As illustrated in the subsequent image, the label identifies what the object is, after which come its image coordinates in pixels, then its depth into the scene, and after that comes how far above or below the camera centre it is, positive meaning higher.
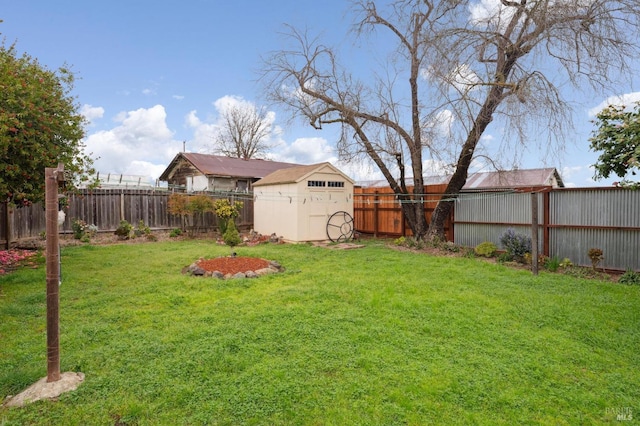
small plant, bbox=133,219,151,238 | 12.18 -0.71
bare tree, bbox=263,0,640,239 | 8.00 +3.50
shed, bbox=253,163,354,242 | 11.30 +0.21
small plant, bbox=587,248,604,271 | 6.87 -0.99
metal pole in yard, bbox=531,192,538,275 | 6.67 -0.51
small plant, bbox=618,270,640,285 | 6.07 -1.28
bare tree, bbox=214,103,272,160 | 25.89 +5.66
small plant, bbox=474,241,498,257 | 8.52 -1.05
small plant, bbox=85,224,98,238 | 11.62 -0.65
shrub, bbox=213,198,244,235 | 12.58 -0.11
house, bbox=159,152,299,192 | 16.22 +1.79
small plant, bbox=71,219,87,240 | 11.18 -0.59
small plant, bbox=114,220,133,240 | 11.60 -0.67
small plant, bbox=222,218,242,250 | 9.05 -0.72
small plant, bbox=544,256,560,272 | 7.14 -1.20
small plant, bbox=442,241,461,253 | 9.26 -1.08
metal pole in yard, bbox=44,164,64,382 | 2.77 -0.46
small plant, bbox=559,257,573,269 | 7.20 -1.20
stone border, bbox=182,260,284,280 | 6.25 -1.16
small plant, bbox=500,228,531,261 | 7.87 -0.88
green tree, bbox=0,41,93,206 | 5.22 +1.37
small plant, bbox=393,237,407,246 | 10.61 -1.05
